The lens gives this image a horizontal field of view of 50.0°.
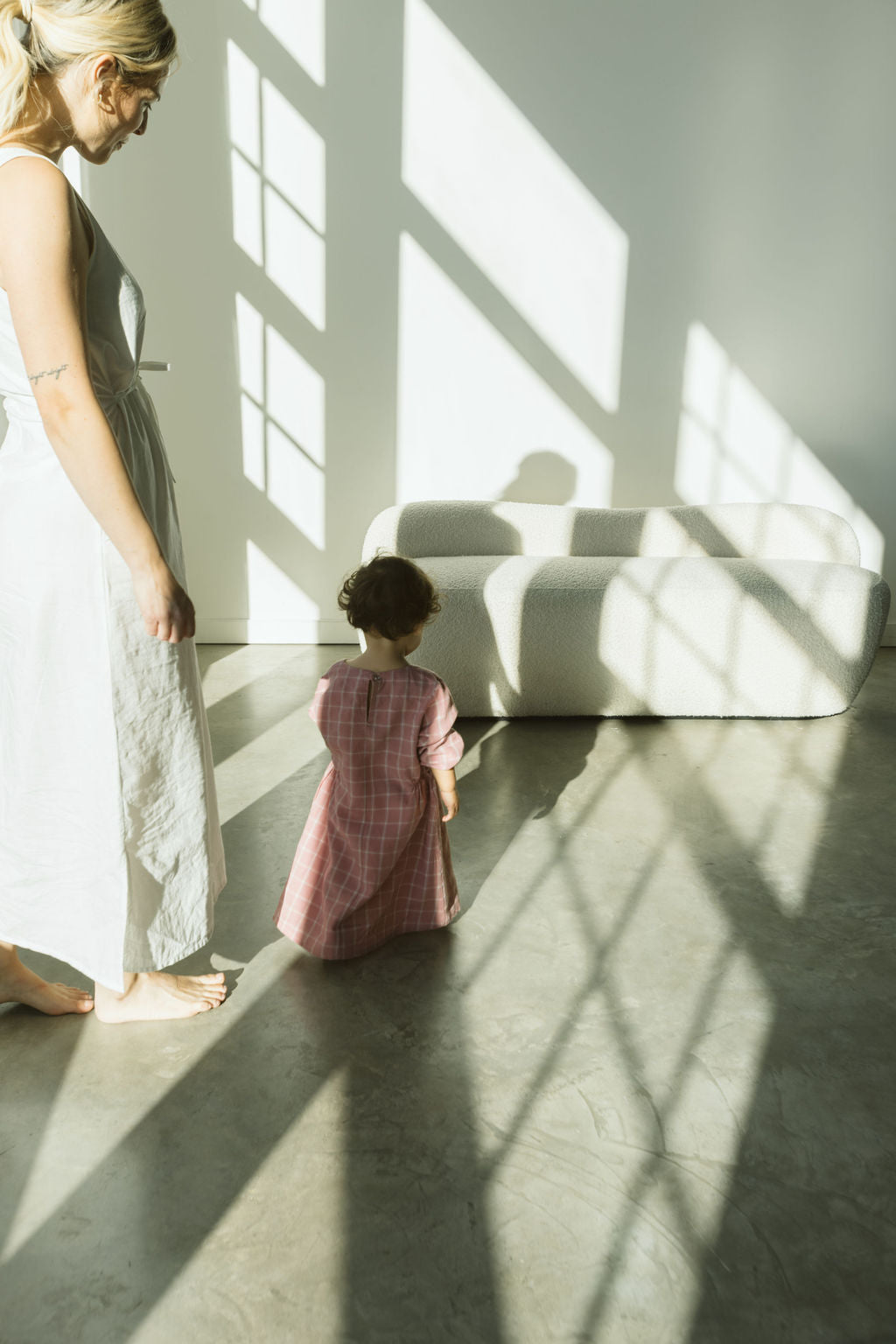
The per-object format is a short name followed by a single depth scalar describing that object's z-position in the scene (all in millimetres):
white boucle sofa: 3023
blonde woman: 1164
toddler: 1760
